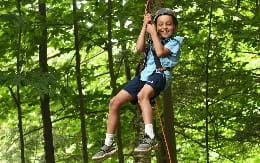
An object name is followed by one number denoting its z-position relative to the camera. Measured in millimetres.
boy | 9437
